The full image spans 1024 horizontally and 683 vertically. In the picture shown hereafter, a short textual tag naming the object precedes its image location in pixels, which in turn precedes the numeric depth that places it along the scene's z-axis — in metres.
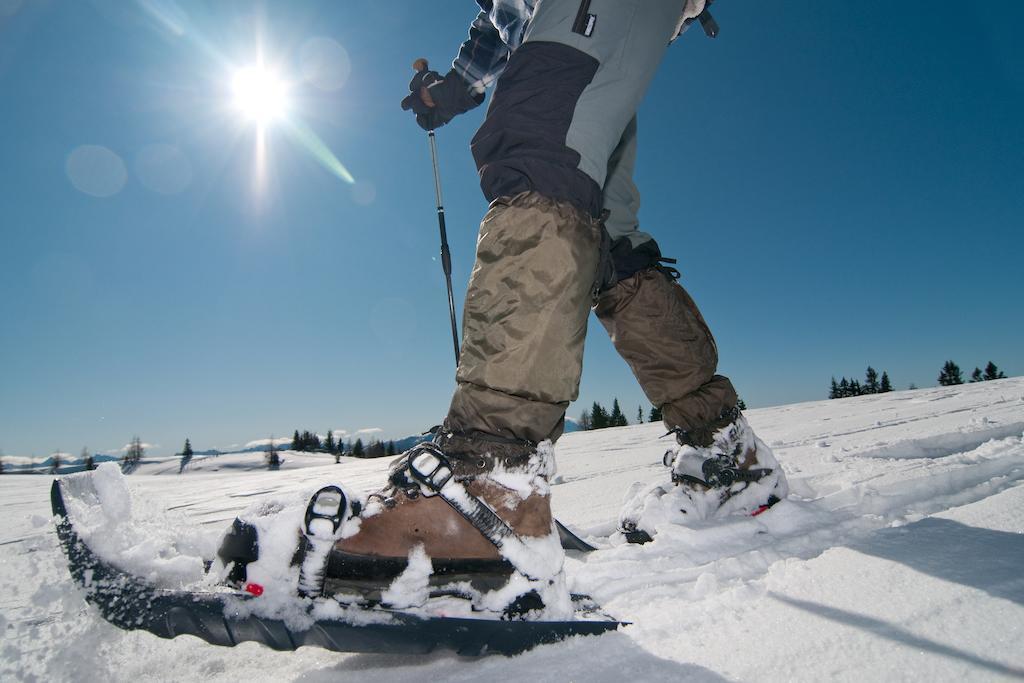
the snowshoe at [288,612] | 0.57
